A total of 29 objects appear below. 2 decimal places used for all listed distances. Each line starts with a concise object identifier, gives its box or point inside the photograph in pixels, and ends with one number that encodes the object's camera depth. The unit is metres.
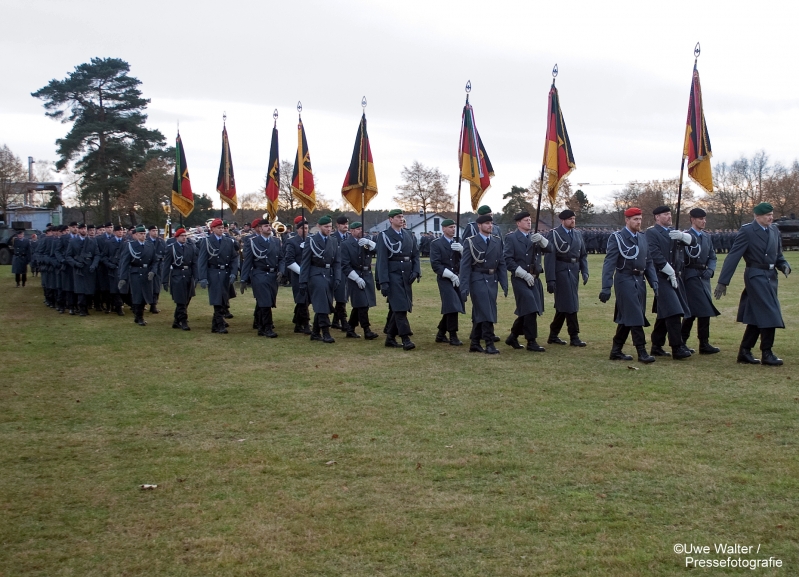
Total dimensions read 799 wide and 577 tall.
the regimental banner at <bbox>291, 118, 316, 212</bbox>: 15.83
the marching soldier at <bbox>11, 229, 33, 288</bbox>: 28.53
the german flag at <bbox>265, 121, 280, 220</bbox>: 18.00
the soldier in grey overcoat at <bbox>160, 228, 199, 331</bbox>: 15.69
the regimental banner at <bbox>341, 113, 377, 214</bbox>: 14.98
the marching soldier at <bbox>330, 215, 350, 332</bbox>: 14.20
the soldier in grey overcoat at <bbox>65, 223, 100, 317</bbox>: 18.56
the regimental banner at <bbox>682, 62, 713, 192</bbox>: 12.12
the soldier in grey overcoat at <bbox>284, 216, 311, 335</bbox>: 14.80
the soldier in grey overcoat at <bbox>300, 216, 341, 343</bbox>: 13.34
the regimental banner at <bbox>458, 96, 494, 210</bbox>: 13.57
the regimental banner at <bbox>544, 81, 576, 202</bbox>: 12.82
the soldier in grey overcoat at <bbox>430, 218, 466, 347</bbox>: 12.32
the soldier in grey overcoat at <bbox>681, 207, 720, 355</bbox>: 11.25
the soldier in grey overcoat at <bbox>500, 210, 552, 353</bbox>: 11.85
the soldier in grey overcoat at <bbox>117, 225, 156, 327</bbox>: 16.55
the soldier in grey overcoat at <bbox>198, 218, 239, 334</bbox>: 14.95
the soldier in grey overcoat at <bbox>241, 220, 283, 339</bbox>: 14.40
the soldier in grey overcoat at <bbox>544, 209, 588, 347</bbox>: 12.18
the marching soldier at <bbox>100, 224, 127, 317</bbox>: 18.48
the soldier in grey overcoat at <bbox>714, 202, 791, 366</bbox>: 10.16
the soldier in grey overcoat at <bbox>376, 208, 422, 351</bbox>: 12.52
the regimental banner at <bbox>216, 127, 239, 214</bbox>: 18.98
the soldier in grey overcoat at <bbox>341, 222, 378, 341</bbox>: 13.62
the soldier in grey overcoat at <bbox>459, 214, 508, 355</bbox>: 11.60
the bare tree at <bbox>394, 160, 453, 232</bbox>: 56.69
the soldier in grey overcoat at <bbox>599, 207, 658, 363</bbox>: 10.58
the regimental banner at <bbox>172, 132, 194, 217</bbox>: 18.88
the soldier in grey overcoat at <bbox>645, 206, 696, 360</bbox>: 10.77
